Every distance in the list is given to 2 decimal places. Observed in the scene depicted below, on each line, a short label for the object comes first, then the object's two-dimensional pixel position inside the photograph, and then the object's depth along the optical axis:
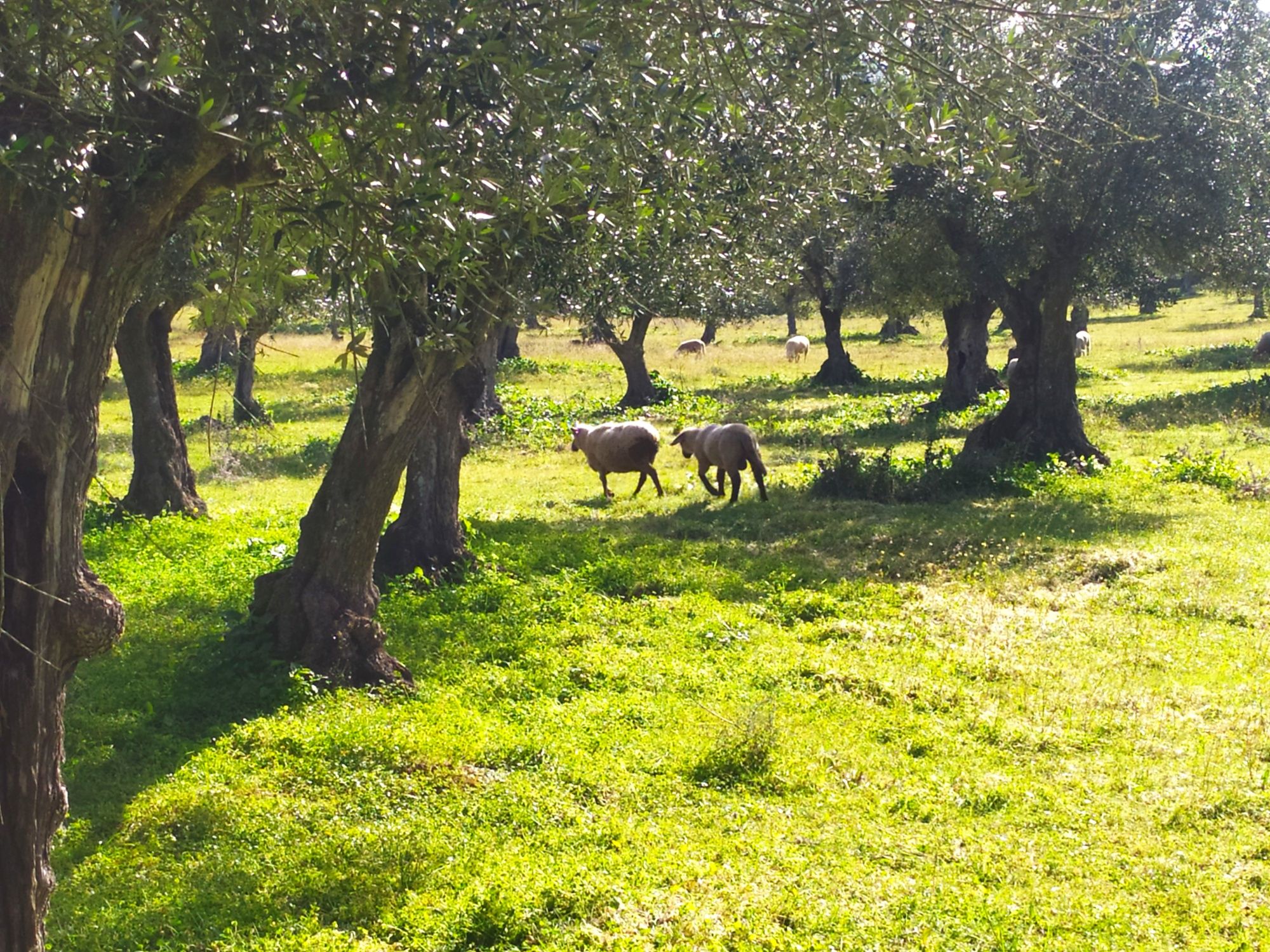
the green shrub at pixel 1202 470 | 18.41
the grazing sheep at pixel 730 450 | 18.67
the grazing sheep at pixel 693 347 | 49.25
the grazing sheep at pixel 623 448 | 20.03
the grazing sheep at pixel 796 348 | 48.78
